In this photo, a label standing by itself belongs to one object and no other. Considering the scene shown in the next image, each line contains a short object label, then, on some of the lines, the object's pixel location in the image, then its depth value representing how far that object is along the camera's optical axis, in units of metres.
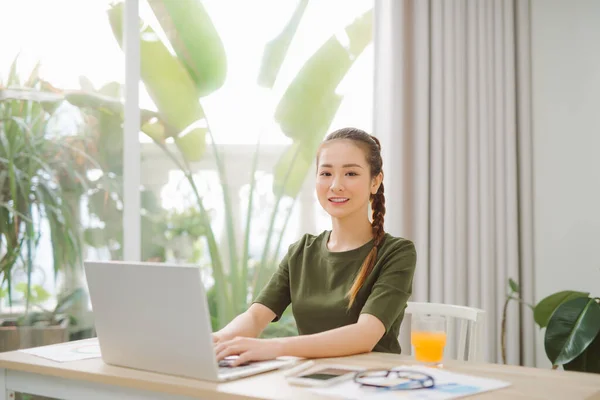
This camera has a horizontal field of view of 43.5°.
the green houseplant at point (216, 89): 3.39
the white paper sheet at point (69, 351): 1.55
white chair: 1.88
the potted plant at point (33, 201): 2.73
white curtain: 3.33
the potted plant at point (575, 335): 2.57
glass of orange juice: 1.48
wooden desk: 1.21
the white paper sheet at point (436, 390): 1.17
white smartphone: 1.25
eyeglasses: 1.24
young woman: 1.77
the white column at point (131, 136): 3.04
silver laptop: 1.27
